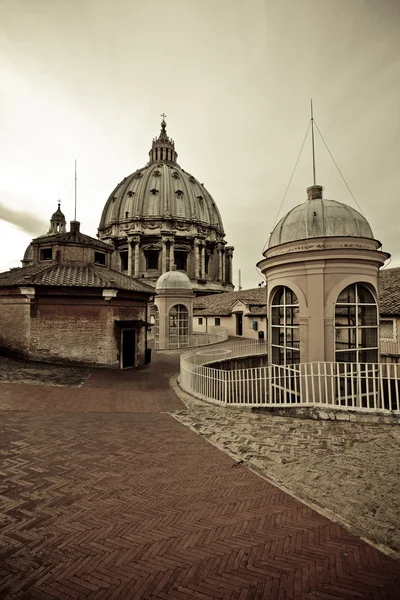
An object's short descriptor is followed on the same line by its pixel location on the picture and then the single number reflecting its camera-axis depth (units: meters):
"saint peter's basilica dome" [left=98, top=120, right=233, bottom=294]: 57.94
